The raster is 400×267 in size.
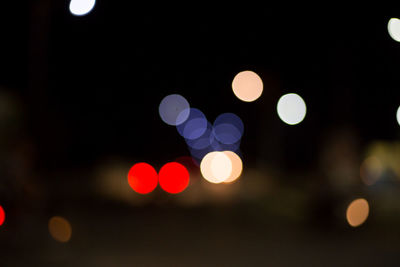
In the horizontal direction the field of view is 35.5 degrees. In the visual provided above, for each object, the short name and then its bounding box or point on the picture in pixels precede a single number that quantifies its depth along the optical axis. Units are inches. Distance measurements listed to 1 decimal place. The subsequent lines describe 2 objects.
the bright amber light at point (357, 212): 532.7
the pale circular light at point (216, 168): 878.8
